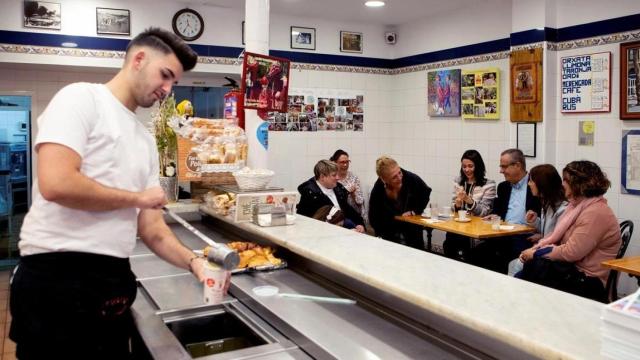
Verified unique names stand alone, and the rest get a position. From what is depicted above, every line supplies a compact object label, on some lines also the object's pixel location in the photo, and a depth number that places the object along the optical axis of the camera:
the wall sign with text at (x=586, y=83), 5.14
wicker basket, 3.07
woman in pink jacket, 3.90
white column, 3.63
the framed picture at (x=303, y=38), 7.16
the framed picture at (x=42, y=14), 5.79
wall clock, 6.48
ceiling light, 6.27
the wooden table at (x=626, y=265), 3.45
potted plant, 3.86
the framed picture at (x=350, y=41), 7.48
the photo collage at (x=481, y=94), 6.30
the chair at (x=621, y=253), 3.89
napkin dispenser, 2.88
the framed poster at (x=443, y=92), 6.79
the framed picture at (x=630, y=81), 4.88
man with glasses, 5.25
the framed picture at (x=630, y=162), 4.96
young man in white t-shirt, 1.52
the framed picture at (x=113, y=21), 6.09
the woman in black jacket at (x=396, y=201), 5.93
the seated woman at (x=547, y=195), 4.68
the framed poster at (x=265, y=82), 3.51
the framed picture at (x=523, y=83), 5.59
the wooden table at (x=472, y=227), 4.73
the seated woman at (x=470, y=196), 5.72
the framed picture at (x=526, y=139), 5.64
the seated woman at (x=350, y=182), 6.55
